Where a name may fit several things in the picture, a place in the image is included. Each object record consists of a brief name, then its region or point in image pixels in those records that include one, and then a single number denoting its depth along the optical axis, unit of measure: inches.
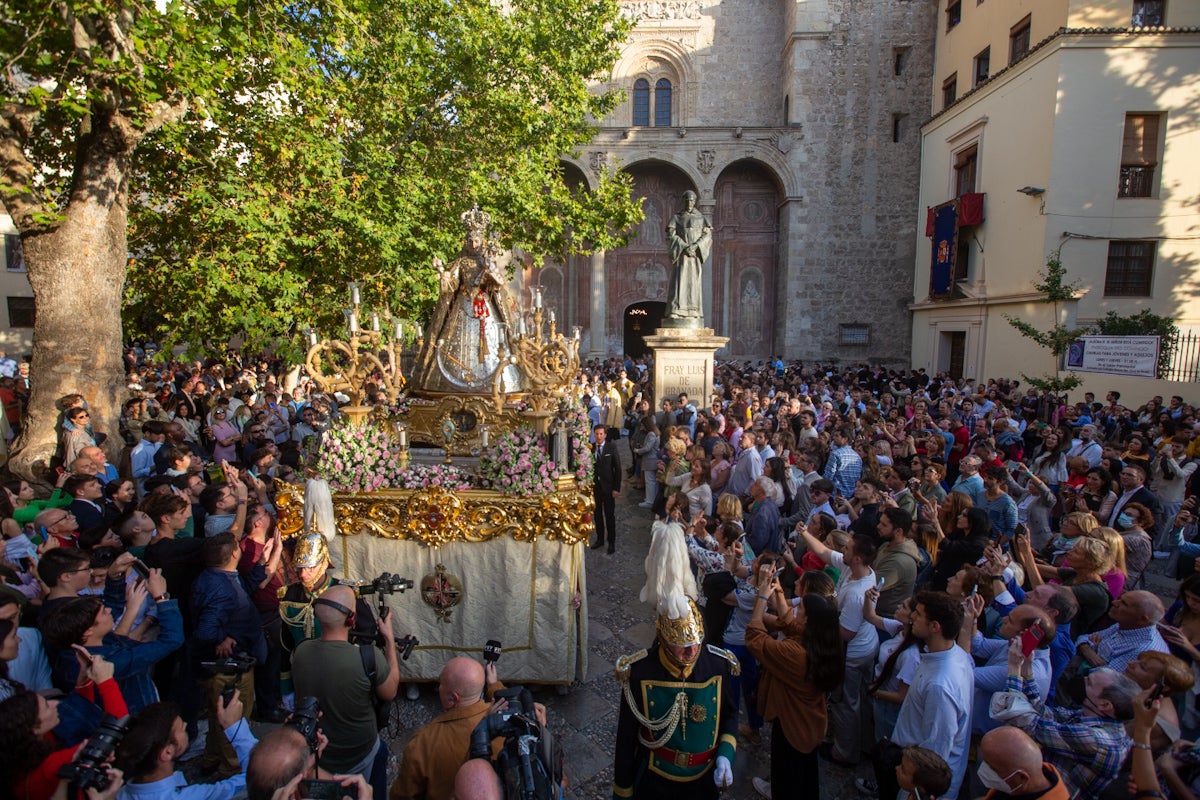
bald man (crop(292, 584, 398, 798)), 132.4
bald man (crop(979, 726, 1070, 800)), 104.8
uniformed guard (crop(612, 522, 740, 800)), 131.3
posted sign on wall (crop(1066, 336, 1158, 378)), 546.3
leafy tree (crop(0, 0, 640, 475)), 319.9
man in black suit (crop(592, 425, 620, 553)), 343.0
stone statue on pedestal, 589.9
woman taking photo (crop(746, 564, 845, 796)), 148.3
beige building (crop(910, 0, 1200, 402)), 676.7
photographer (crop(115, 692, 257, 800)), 100.6
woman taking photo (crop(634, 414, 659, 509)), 426.9
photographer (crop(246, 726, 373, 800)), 91.7
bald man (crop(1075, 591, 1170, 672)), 147.9
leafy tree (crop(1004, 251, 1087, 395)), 601.9
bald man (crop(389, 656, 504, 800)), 112.3
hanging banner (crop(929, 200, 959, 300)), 871.1
